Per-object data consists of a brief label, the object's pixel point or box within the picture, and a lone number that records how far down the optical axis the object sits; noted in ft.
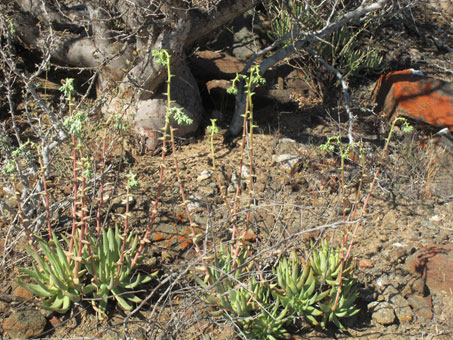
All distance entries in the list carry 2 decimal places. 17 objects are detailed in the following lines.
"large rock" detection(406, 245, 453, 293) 11.98
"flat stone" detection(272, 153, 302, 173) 15.94
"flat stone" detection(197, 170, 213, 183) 15.29
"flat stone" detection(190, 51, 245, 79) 18.89
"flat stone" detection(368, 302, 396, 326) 11.15
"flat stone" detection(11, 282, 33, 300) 11.03
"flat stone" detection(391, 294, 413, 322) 11.29
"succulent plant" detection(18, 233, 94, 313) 10.07
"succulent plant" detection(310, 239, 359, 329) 10.43
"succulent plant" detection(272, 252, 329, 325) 10.29
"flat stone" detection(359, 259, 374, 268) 12.67
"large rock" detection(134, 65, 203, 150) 16.21
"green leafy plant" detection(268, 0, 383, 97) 19.51
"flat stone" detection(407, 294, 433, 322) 11.34
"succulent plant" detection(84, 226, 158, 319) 10.37
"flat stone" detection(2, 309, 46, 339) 10.30
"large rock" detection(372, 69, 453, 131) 17.57
